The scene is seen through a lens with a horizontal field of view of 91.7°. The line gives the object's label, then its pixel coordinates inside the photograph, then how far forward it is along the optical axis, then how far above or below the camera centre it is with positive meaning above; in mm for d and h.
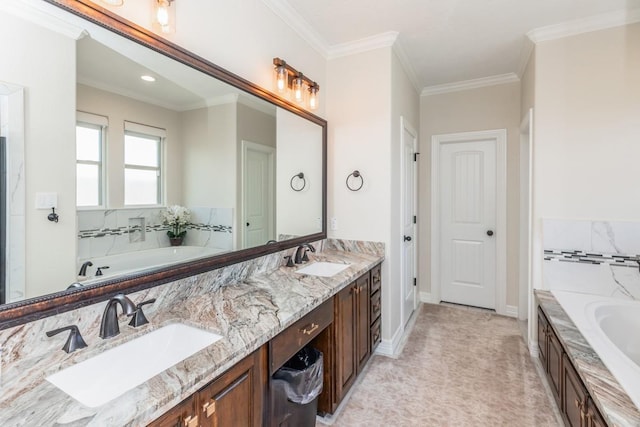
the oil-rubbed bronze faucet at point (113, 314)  1106 -378
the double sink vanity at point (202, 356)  795 -481
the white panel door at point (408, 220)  3083 -85
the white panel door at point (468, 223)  3633 -129
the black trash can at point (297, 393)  1458 -888
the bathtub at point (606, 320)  1629 -680
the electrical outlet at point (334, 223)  2898 -109
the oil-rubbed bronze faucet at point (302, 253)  2383 -323
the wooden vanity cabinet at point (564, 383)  1388 -933
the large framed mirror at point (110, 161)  989 +208
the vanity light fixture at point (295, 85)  2168 +966
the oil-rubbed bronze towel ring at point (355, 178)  2754 +296
